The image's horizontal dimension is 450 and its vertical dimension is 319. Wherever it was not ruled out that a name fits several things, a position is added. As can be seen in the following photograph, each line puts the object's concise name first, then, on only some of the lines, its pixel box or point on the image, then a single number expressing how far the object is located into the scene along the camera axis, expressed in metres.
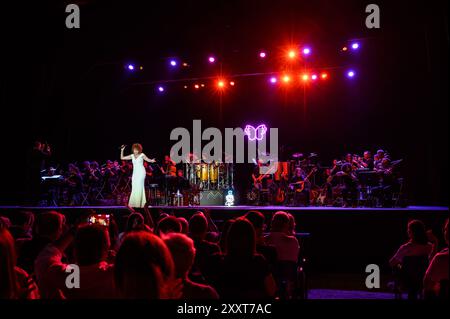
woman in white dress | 10.46
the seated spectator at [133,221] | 4.81
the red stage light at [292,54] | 12.52
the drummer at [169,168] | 12.43
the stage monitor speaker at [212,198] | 12.02
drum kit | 12.49
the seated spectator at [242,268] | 2.82
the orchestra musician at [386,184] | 9.82
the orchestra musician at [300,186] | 11.70
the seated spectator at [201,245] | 3.34
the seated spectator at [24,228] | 4.65
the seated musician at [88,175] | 12.66
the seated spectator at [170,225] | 3.84
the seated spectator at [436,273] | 3.55
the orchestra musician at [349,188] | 10.38
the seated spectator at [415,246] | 4.61
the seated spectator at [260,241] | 3.86
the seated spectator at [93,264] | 2.53
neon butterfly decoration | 14.35
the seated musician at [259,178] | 12.56
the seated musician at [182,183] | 11.84
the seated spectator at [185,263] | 2.28
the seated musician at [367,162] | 11.16
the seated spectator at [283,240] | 4.77
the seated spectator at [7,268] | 1.97
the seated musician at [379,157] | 10.56
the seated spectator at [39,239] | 3.35
